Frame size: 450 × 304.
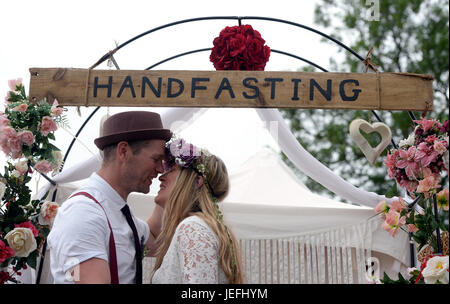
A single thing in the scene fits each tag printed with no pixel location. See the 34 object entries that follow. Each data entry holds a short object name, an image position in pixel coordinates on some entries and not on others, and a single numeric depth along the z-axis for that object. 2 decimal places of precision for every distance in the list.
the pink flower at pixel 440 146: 3.39
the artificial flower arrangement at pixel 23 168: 3.65
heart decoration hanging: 3.70
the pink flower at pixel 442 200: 3.38
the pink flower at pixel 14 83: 3.74
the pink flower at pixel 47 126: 3.66
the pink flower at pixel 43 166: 3.76
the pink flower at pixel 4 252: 3.60
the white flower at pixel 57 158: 3.79
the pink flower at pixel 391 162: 3.60
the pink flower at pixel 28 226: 3.70
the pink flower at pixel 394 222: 3.53
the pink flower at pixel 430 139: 3.45
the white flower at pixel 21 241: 3.63
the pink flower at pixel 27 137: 3.67
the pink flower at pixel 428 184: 3.41
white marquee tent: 4.81
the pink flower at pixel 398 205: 3.54
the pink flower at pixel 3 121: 3.67
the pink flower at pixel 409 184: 3.55
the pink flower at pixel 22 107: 3.65
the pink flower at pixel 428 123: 3.50
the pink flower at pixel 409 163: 3.51
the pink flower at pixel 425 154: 3.43
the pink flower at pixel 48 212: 3.84
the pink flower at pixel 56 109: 3.55
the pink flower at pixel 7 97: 3.73
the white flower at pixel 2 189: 3.64
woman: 3.48
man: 3.34
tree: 11.00
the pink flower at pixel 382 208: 3.60
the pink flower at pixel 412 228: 3.54
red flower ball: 3.65
